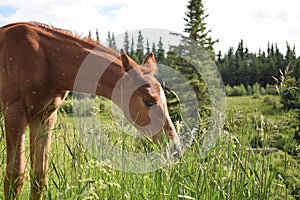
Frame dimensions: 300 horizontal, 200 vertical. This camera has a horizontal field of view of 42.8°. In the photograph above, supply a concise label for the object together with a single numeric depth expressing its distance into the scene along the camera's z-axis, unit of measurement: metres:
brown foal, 3.66
